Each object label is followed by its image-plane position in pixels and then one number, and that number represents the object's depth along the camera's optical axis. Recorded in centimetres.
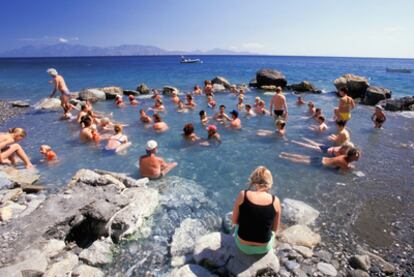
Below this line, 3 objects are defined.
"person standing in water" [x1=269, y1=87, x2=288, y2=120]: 1365
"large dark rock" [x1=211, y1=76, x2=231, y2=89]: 2717
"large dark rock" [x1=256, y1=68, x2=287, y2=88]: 2783
